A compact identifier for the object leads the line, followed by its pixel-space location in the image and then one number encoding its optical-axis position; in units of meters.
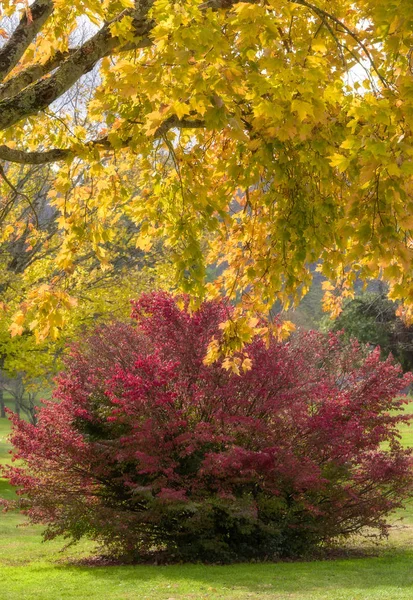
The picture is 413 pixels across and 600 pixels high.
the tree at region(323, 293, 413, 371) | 35.28
